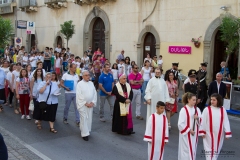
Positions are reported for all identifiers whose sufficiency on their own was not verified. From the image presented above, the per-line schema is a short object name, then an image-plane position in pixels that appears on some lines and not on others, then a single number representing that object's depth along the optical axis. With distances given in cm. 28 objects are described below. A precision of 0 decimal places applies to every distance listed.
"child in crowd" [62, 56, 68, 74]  1991
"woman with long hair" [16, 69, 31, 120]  1004
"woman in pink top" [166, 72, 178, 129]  933
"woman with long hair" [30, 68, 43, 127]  954
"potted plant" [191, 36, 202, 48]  1657
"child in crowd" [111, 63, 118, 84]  1515
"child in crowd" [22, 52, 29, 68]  2033
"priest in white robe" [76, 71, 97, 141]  825
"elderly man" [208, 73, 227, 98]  1002
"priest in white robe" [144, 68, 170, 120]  906
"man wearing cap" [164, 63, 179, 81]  1269
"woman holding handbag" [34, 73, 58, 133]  888
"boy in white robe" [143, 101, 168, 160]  603
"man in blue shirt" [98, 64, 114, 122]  1010
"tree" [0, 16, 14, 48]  2244
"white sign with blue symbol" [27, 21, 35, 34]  2562
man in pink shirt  1057
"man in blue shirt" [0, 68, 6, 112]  1152
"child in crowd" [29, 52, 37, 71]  2041
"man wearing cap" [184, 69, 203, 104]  952
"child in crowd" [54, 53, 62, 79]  1997
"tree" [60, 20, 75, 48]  2391
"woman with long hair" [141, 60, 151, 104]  1368
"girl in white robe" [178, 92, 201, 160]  605
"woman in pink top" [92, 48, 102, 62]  1945
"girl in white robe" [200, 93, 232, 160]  612
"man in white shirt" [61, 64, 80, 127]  951
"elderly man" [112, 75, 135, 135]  875
